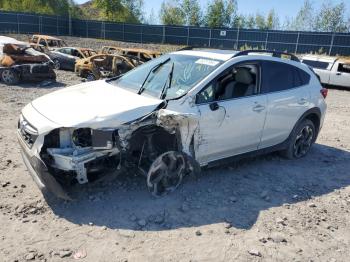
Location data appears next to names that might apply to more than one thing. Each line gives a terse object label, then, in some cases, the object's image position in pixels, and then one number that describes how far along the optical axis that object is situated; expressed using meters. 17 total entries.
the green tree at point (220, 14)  56.94
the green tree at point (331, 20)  50.03
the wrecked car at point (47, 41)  21.75
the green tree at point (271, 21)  64.49
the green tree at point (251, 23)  66.19
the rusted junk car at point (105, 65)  14.77
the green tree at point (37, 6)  54.44
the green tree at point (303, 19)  54.59
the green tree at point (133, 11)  62.47
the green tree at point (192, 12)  58.75
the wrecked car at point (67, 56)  18.38
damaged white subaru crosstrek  4.05
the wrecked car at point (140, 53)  17.33
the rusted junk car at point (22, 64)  13.20
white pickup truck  17.73
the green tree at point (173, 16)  59.88
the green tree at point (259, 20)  66.75
